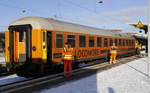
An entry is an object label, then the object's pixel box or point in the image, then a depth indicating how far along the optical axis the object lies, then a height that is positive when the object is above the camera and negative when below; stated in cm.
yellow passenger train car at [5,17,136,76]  1155 +6
